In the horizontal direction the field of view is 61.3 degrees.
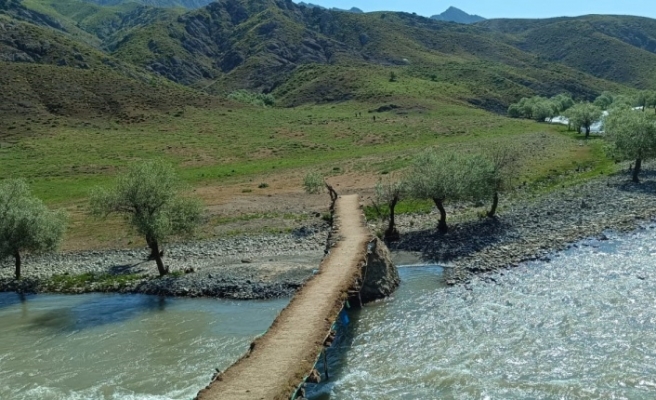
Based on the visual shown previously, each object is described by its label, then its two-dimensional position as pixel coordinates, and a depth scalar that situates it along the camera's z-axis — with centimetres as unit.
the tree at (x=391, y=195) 5516
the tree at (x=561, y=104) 18250
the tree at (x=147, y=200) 4662
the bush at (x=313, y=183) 6681
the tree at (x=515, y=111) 19099
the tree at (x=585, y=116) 12669
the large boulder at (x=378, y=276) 4031
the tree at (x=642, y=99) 18400
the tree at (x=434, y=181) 5397
